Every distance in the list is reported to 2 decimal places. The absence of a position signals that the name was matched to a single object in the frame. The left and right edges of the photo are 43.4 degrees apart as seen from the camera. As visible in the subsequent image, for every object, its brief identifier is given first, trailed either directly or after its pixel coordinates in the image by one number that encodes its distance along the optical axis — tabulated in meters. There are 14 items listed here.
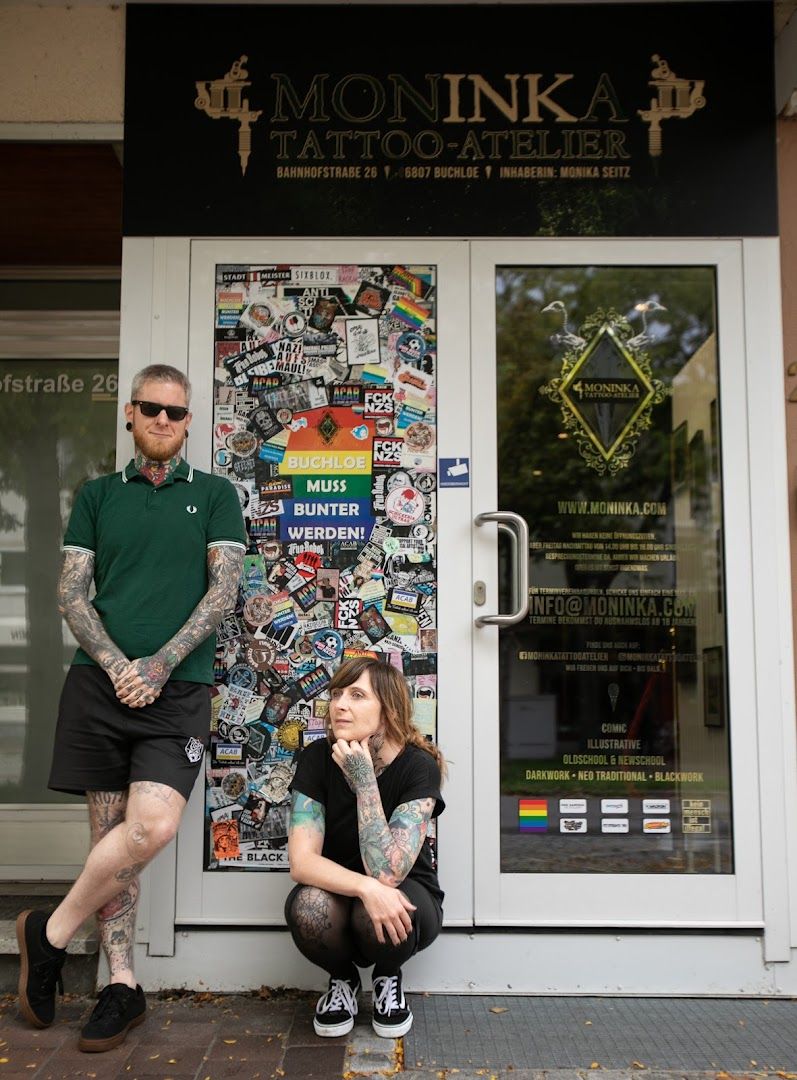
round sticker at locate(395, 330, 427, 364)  3.74
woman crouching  2.97
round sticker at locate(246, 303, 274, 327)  3.77
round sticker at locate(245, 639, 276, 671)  3.64
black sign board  3.77
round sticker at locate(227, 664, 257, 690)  3.63
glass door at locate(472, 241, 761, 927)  3.57
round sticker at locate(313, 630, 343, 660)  3.63
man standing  3.11
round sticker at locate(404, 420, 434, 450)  3.70
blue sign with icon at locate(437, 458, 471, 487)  3.68
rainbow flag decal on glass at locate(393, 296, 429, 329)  3.75
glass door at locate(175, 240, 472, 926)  3.58
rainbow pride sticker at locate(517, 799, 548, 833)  3.60
